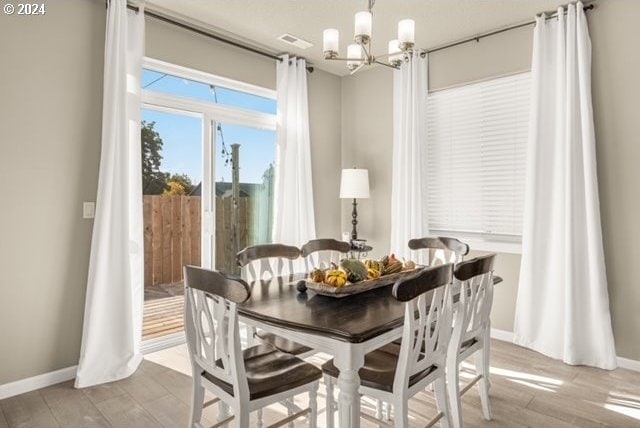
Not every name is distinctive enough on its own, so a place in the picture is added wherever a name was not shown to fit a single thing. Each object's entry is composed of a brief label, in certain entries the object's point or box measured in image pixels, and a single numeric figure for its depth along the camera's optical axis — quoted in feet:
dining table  5.29
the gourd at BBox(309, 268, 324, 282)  7.07
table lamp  13.69
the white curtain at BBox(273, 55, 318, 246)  13.47
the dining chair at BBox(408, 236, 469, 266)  10.02
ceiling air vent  12.21
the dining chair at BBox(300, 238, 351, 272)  9.68
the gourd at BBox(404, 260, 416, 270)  8.59
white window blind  11.92
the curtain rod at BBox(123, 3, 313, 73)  10.49
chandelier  7.17
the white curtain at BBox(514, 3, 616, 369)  10.05
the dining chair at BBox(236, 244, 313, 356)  7.48
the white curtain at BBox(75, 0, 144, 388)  9.34
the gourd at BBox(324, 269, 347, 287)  6.88
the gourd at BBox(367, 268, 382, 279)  7.55
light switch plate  9.62
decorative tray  6.82
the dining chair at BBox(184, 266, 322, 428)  5.24
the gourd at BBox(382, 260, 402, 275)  7.99
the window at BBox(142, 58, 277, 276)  11.55
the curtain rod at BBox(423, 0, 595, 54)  10.73
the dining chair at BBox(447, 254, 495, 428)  6.63
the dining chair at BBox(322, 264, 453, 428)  5.39
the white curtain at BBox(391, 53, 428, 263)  13.39
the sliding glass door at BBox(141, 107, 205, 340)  11.52
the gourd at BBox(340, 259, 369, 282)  7.26
